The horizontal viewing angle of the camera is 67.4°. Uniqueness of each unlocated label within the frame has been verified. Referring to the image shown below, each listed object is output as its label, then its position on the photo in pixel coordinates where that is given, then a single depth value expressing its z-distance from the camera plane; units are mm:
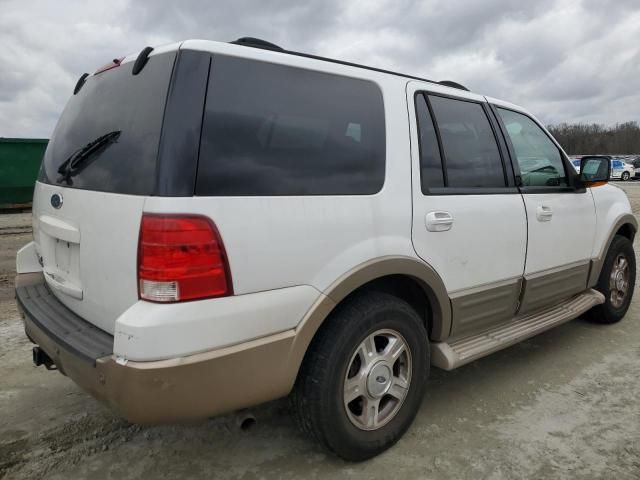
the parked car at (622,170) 33688
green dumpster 11914
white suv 1787
